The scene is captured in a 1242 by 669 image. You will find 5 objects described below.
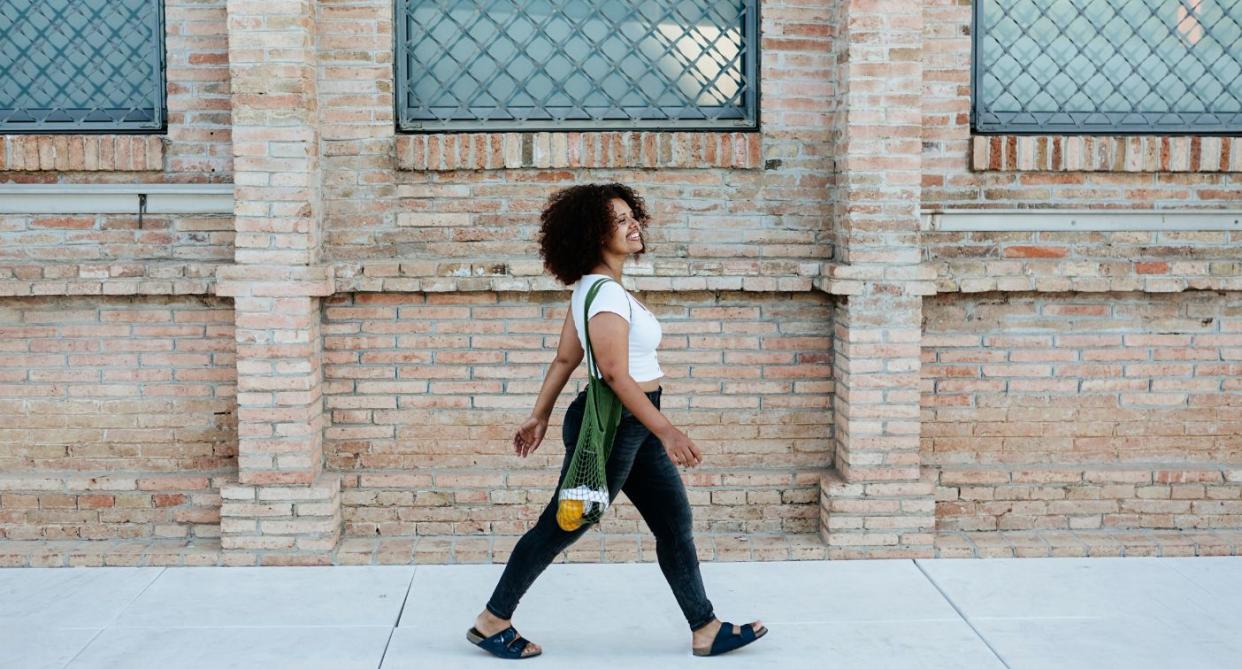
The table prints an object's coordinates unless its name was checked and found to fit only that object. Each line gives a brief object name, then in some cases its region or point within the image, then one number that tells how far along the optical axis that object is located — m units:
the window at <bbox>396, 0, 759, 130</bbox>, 6.24
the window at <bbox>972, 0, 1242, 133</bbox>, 6.35
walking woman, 4.27
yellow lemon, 4.29
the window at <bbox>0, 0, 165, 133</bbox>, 6.24
